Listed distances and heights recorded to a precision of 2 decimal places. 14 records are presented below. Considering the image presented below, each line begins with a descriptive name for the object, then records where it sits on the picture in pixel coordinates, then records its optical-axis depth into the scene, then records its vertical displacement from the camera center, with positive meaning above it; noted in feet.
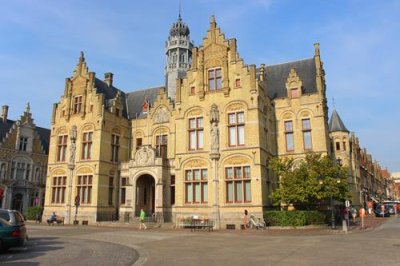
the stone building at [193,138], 94.38 +19.84
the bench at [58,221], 108.68 -6.09
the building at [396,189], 442.91 +16.38
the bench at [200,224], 84.56 -5.50
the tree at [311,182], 83.76 +4.84
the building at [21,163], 144.66 +17.30
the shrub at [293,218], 83.48 -4.01
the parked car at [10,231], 43.70 -3.69
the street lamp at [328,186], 83.92 +3.74
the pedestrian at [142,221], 90.15 -5.11
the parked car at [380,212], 152.25 -4.79
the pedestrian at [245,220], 86.07 -4.62
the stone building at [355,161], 165.99 +22.64
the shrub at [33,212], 122.52 -3.50
